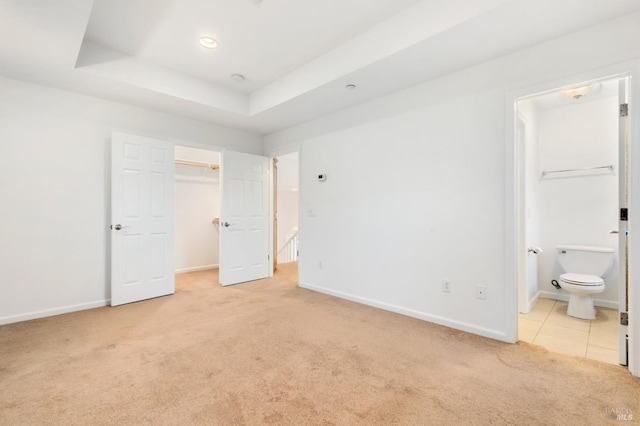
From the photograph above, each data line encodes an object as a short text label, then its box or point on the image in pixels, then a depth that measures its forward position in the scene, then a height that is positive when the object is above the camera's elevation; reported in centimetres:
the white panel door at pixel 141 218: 342 -7
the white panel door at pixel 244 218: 435 -9
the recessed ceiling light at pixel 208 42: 268 +161
